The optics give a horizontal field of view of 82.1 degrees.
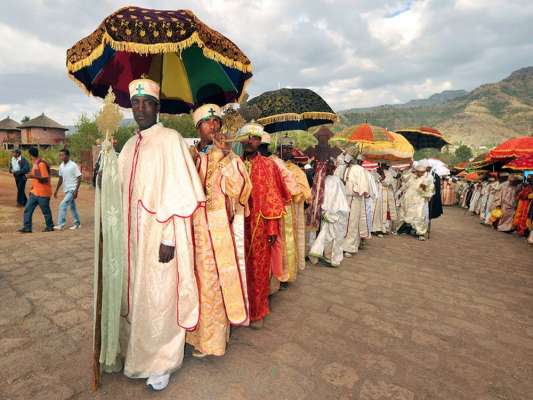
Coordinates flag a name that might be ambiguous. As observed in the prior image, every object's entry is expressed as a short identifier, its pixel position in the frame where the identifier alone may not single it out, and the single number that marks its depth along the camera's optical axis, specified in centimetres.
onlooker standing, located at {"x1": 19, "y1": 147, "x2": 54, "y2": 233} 690
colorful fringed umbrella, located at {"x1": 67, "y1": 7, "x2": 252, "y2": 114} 219
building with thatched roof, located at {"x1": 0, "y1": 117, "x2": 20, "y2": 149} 4081
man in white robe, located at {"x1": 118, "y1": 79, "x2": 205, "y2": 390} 227
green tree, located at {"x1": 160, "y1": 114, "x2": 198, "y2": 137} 3095
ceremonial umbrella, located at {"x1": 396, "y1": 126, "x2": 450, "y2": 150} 1055
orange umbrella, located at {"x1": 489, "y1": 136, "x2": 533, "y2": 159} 848
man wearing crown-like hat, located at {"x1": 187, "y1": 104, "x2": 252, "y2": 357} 256
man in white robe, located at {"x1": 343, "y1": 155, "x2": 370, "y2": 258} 640
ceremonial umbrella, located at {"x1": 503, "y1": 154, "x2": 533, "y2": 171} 797
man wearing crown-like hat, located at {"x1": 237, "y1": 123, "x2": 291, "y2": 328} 335
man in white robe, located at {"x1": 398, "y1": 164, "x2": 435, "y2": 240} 841
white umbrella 866
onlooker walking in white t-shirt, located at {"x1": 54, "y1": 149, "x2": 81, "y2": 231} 740
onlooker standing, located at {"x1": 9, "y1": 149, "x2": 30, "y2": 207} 969
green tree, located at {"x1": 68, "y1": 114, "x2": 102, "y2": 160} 2614
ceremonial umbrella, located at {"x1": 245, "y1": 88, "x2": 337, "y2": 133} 479
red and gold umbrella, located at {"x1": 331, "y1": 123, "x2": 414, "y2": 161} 681
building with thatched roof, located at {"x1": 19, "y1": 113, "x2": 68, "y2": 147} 4000
